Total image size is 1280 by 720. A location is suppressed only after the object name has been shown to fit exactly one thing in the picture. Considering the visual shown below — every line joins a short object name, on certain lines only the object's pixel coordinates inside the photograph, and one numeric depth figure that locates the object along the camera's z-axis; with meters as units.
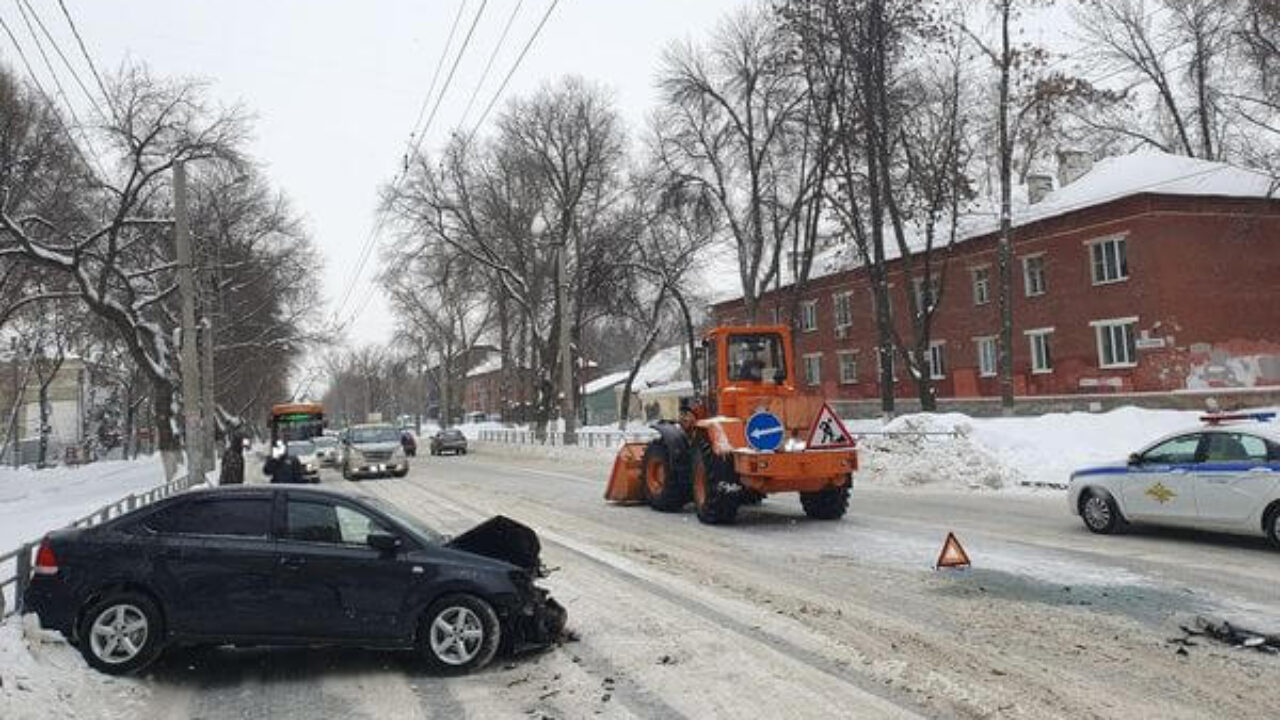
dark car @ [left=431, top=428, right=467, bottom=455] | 53.00
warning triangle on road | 10.72
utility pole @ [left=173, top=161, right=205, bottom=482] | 21.77
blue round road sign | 14.92
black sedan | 7.48
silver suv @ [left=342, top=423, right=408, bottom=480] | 32.72
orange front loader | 14.94
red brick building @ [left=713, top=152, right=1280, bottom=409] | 34.12
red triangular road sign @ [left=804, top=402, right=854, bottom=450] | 15.06
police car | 11.39
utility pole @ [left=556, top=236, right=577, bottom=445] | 40.59
